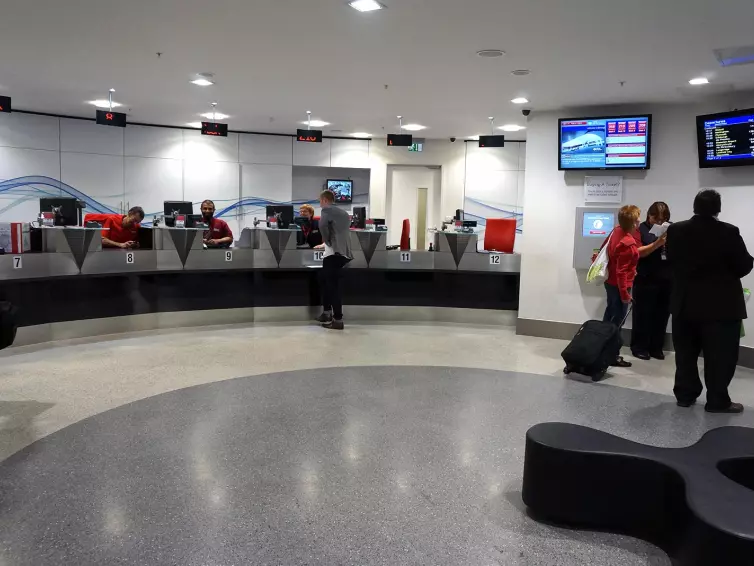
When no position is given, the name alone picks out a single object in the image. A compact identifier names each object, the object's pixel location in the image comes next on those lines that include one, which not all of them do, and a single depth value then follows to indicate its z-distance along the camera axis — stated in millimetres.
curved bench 2672
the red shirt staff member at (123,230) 7504
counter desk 6680
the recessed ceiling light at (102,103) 8871
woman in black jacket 6496
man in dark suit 4508
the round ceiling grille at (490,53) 5531
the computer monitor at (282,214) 8250
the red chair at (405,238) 8922
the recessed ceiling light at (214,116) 9668
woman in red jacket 5945
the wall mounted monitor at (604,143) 7094
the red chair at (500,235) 8680
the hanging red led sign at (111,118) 8461
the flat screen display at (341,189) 12383
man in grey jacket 7684
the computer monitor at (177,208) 7734
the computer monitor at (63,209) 6793
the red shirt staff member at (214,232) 8039
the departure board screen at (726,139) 6172
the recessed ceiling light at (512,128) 10066
